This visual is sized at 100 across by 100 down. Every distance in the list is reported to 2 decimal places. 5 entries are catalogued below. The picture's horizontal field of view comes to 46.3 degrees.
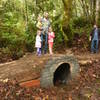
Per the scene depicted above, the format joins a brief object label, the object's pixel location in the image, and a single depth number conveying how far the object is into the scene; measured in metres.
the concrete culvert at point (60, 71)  4.31
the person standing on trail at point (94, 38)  7.23
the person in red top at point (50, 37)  6.00
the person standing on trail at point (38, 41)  5.79
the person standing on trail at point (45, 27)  5.98
